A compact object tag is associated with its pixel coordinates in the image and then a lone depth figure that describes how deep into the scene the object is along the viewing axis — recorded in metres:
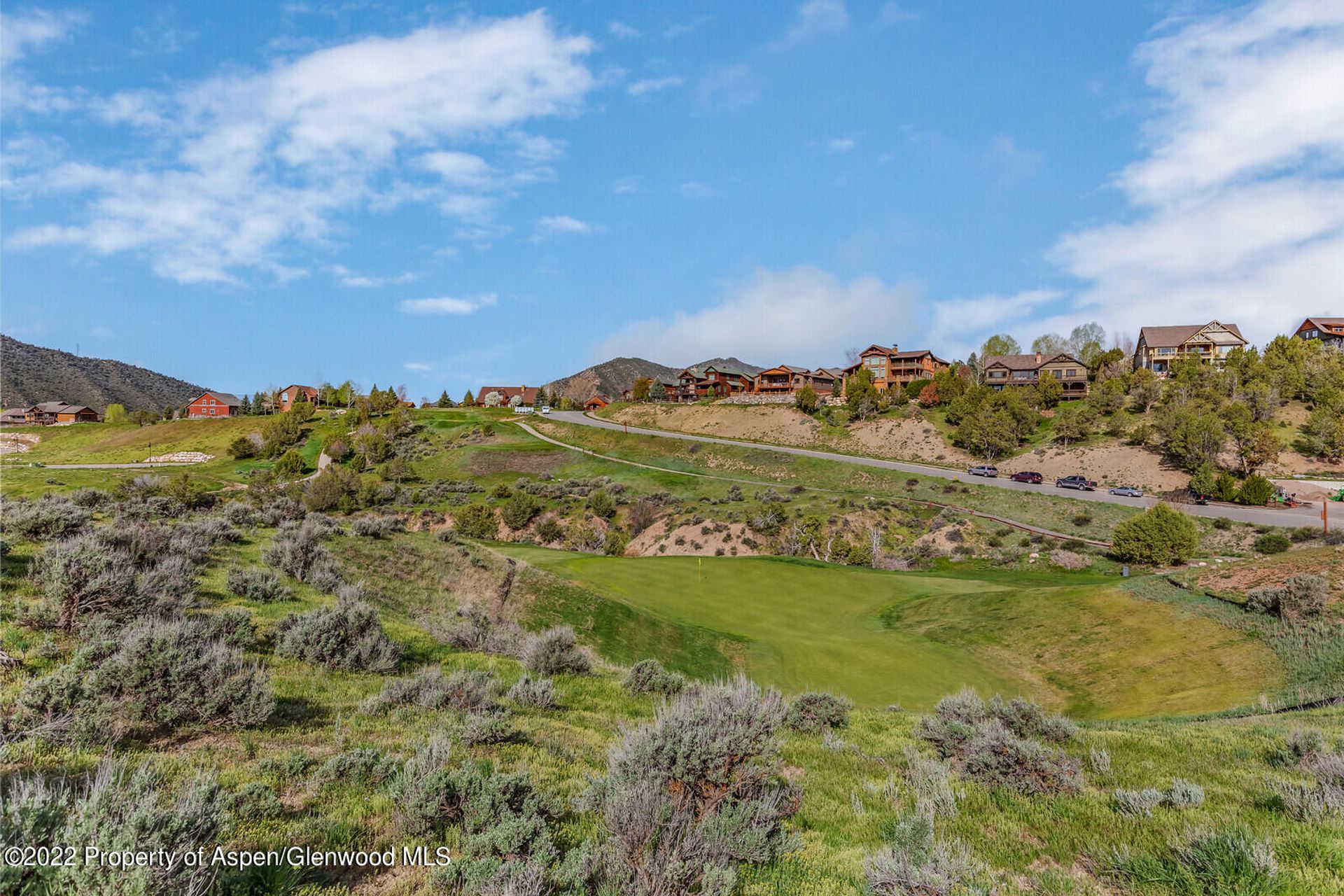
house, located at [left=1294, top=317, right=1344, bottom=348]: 111.75
